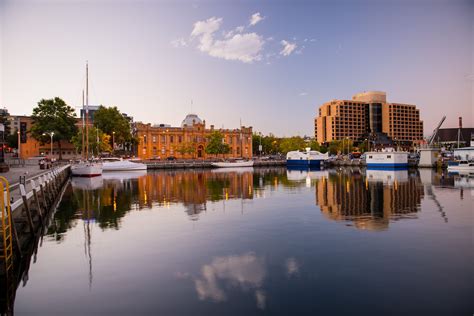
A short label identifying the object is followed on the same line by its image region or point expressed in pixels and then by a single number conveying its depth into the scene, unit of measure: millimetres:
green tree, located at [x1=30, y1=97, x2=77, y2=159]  91562
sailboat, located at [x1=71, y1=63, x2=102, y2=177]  63531
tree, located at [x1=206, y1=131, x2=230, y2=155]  114875
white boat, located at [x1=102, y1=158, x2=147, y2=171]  81375
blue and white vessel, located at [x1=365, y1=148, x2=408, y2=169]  89938
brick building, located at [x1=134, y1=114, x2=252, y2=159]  114875
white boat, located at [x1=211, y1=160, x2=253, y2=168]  100750
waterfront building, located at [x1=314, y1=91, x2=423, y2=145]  195188
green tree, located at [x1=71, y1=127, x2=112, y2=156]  87681
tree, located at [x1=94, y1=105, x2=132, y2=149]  103125
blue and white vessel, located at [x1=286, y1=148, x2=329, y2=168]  106875
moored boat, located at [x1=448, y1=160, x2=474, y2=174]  65125
